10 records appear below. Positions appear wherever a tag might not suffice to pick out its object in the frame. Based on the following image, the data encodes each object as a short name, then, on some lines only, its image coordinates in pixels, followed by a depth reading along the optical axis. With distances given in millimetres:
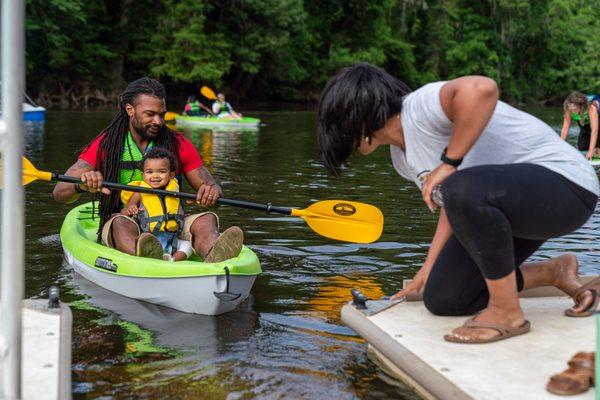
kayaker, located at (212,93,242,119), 21266
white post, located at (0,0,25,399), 1979
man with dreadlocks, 5031
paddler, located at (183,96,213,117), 22672
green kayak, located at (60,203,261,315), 4406
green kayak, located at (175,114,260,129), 20797
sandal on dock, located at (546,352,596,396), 2600
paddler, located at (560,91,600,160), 10555
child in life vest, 5070
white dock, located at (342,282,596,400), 2717
